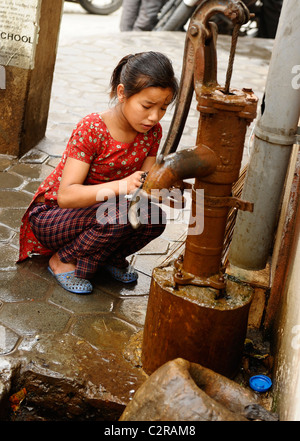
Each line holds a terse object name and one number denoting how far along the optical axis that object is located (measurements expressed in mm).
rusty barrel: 2381
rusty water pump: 2127
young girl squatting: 2723
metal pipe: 2604
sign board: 4367
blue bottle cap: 2557
